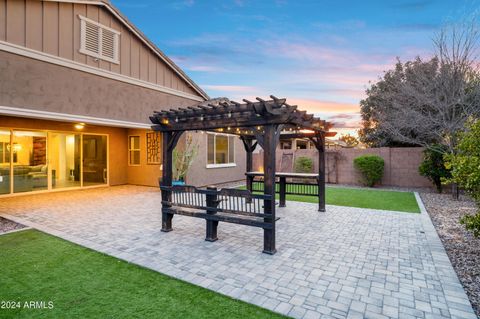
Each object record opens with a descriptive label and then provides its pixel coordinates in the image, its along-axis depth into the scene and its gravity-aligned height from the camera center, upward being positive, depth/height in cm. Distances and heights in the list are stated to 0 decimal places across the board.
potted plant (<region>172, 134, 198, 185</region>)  1109 -25
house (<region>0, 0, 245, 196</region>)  695 +170
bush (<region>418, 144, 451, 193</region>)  1031 -33
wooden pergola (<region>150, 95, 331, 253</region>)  457 +64
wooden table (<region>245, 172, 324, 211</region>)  785 -75
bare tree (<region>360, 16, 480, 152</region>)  928 +244
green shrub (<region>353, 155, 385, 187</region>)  1282 -51
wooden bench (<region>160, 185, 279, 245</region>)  470 -101
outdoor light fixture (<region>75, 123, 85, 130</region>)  1130 +117
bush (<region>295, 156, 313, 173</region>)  1481 -45
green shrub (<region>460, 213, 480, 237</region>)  388 -94
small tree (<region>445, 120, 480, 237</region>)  381 -15
